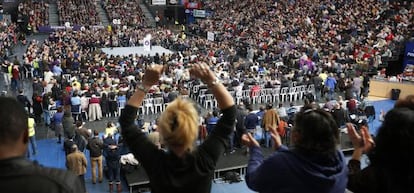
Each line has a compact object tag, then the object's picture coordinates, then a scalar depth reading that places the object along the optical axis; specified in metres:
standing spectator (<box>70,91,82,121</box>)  14.95
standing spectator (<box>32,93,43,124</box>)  15.04
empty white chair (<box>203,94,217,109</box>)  17.48
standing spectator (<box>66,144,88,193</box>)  9.34
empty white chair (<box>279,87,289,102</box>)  18.33
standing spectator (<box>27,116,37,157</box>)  12.10
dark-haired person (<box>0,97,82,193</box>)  2.06
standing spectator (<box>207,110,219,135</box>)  12.01
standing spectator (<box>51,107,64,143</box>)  13.23
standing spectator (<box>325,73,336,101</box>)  18.64
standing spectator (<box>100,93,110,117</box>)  15.81
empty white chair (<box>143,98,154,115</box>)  16.41
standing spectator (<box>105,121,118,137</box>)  10.87
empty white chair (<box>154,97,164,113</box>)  16.50
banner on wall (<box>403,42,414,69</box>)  22.91
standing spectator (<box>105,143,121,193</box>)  10.02
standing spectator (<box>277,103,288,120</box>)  13.55
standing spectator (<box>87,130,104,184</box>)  10.29
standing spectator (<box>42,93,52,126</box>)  15.10
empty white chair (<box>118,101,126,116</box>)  16.20
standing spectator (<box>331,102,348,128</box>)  12.74
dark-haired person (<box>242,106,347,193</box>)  2.66
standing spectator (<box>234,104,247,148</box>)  12.38
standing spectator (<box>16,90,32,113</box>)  14.80
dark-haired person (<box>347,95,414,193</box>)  2.50
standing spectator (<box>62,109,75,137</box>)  12.52
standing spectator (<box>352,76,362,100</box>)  17.89
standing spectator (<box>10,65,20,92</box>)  19.80
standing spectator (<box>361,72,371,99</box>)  18.77
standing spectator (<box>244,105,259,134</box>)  12.28
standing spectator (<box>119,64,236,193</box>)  2.54
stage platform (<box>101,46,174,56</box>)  28.88
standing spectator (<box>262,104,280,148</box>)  12.19
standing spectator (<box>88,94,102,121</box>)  15.48
